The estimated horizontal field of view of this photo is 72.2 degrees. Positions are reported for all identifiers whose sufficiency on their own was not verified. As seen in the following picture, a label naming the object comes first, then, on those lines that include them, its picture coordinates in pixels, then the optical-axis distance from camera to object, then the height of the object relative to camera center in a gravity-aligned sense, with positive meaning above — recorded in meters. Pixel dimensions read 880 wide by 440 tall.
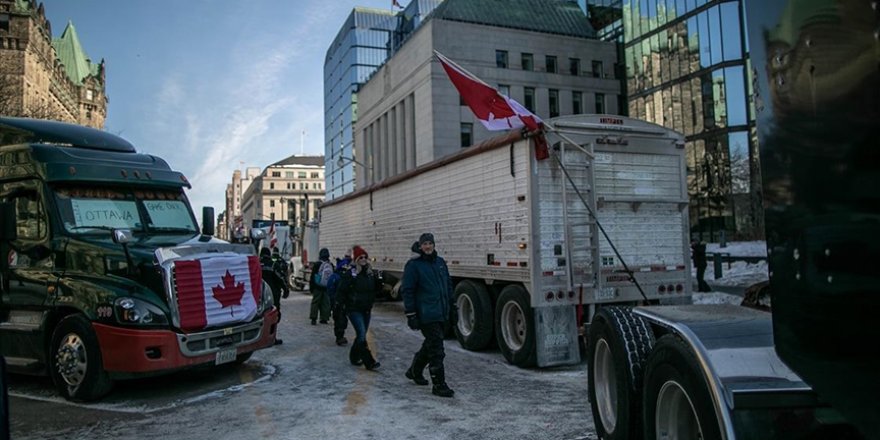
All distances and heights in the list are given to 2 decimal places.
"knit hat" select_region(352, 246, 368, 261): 8.94 +0.02
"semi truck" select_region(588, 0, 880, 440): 1.86 -0.04
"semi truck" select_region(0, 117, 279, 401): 6.84 -0.20
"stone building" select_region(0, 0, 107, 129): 61.97 +24.68
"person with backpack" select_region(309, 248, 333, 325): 13.19 -0.71
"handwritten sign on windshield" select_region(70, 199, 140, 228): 7.60 +0.62
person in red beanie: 8.81 -0.60
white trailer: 8.69 +0.24
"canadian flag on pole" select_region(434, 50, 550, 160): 8.65 +2.11
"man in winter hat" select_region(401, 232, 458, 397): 7.29 -0.57
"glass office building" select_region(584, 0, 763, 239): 35.22 +9.02
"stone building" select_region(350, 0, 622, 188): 45.66 +14.54
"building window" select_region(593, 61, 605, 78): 50.84 +14.89
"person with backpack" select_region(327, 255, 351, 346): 10.35 -1.10
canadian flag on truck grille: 7.17 -0.41
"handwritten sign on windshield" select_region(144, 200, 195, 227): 8.33 +0.63
